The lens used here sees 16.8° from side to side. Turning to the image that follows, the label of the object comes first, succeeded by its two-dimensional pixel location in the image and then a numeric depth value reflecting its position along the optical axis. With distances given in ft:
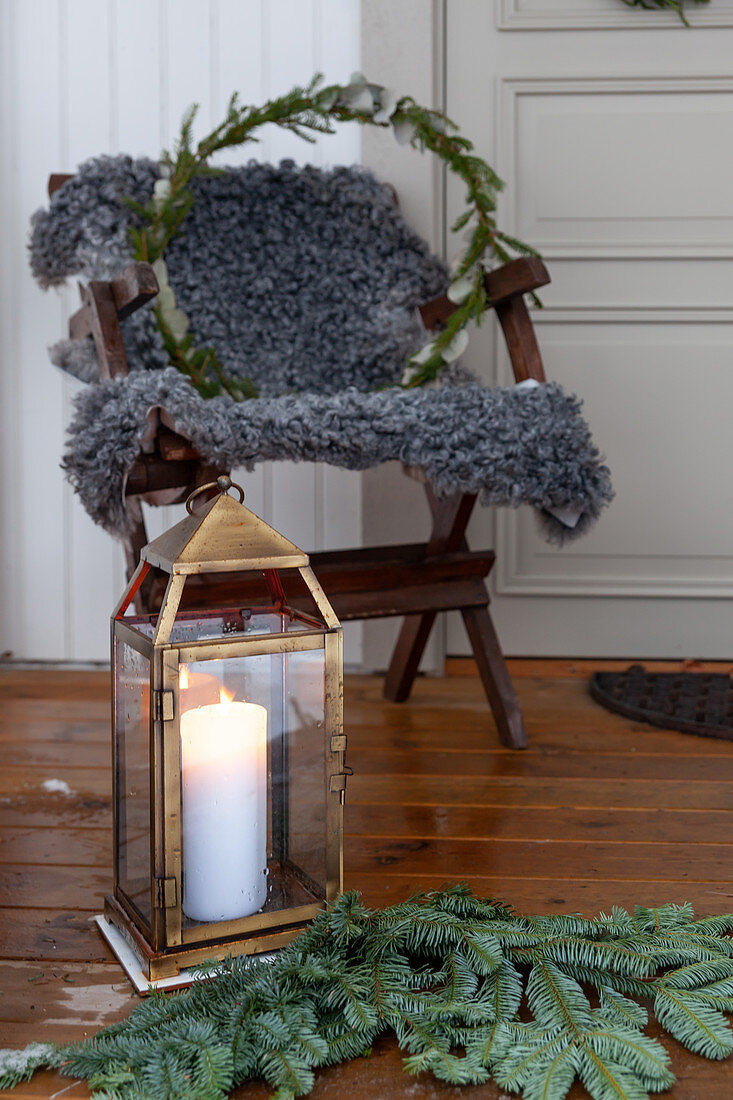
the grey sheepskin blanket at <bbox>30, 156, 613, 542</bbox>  8.65
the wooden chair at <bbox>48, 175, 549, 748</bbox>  8.89
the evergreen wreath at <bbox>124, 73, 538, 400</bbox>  9.76
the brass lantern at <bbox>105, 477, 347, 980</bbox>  7.00
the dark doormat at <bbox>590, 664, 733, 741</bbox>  9.88
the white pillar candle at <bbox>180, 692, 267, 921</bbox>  7.02
